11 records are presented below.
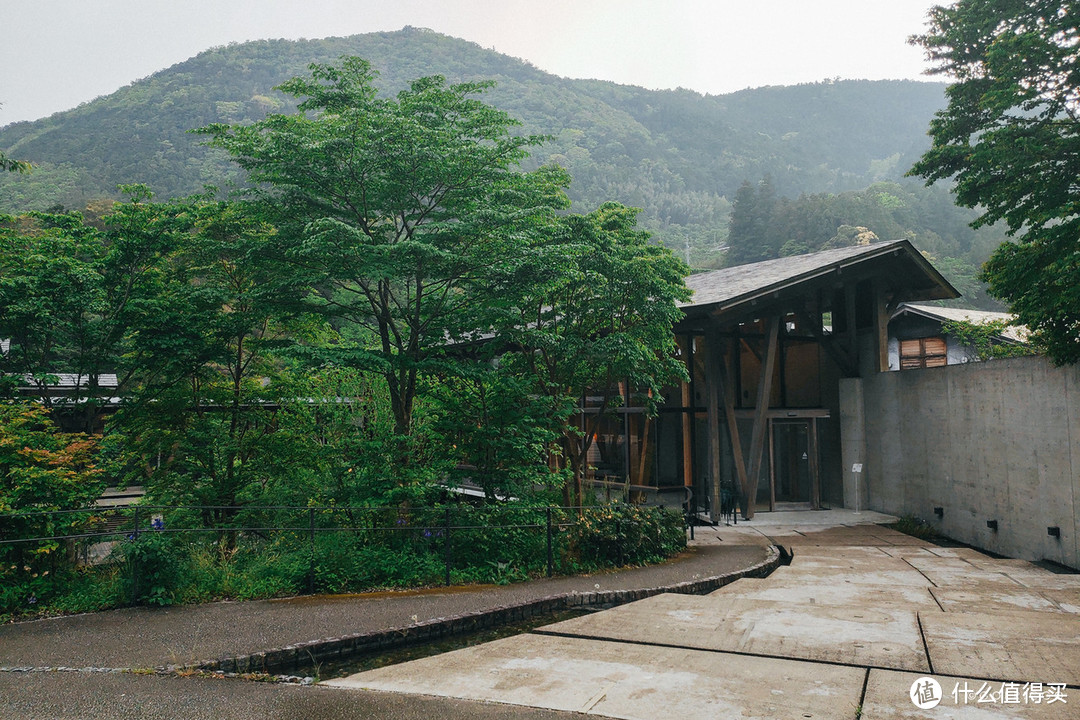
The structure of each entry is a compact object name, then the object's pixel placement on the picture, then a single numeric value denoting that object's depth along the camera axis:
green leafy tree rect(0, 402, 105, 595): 7.50
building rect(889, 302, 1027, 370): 22.27
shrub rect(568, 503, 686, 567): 10.57
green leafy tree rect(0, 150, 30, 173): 11.80
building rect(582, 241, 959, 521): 17.05
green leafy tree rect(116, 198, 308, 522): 11.27
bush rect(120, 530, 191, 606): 7.41
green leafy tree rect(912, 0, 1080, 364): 10.28
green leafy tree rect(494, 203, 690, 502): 11.34
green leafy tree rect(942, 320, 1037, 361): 14.15
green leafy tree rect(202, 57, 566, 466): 9.62
